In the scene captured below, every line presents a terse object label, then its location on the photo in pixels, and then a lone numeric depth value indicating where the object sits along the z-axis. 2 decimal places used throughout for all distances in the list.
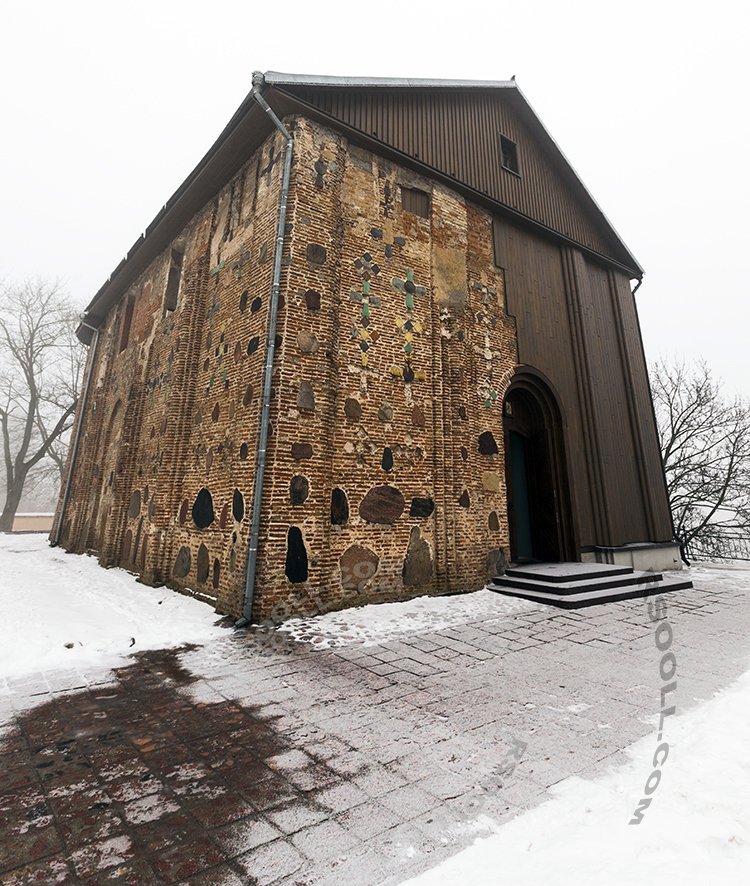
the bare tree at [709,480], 12.74
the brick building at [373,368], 6.29
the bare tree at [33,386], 23.23
